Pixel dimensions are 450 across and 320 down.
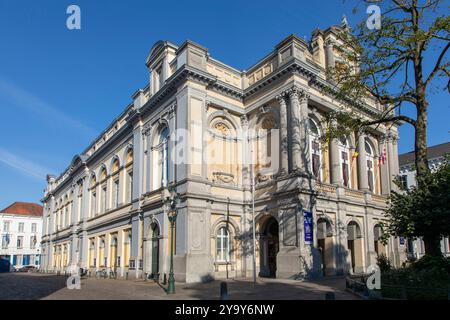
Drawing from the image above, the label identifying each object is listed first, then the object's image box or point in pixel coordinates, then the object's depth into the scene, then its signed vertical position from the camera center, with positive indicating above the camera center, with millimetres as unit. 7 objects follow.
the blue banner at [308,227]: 22056 +252
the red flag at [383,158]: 31811 +5825
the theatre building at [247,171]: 23016 +4048
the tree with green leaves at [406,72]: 15133 +6825
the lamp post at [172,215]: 17312 +812
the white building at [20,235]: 74750 -233
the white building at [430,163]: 40344 +7669
